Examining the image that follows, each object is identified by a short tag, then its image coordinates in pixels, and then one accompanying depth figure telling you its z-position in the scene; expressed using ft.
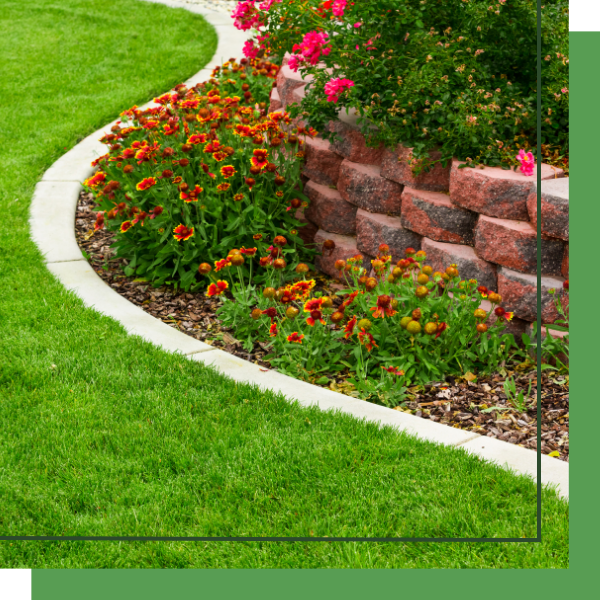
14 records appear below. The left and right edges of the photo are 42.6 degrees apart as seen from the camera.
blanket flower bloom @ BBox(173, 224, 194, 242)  13.26
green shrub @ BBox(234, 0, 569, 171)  12.41
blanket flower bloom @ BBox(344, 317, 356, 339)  11.29
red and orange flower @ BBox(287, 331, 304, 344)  11.42
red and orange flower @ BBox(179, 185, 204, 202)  13.41
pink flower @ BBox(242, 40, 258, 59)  20.25
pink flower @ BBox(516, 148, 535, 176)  11.65
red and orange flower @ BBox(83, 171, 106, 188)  14.58
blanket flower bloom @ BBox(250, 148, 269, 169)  13.33
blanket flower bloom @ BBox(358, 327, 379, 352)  11.23
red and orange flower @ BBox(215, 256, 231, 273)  12.56
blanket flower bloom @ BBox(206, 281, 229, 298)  12.35
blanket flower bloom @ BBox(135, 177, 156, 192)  13.56
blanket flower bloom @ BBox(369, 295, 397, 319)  10.82
